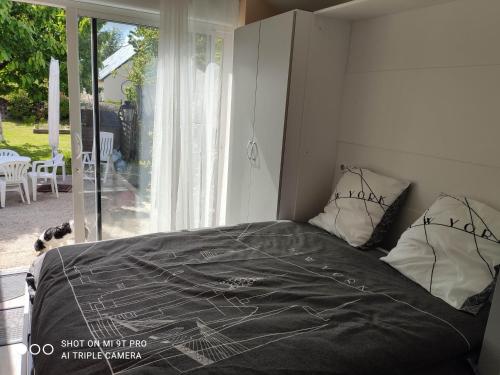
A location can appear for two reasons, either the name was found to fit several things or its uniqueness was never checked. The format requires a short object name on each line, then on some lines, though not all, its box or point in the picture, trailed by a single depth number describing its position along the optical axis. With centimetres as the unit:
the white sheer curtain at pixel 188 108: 282
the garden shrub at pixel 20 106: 719
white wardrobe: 241
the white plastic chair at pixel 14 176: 500
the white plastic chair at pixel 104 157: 291
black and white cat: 299
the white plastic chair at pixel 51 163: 564
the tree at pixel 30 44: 534
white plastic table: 498
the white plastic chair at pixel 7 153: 557
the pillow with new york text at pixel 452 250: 150
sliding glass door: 281
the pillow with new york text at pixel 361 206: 209
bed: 109
